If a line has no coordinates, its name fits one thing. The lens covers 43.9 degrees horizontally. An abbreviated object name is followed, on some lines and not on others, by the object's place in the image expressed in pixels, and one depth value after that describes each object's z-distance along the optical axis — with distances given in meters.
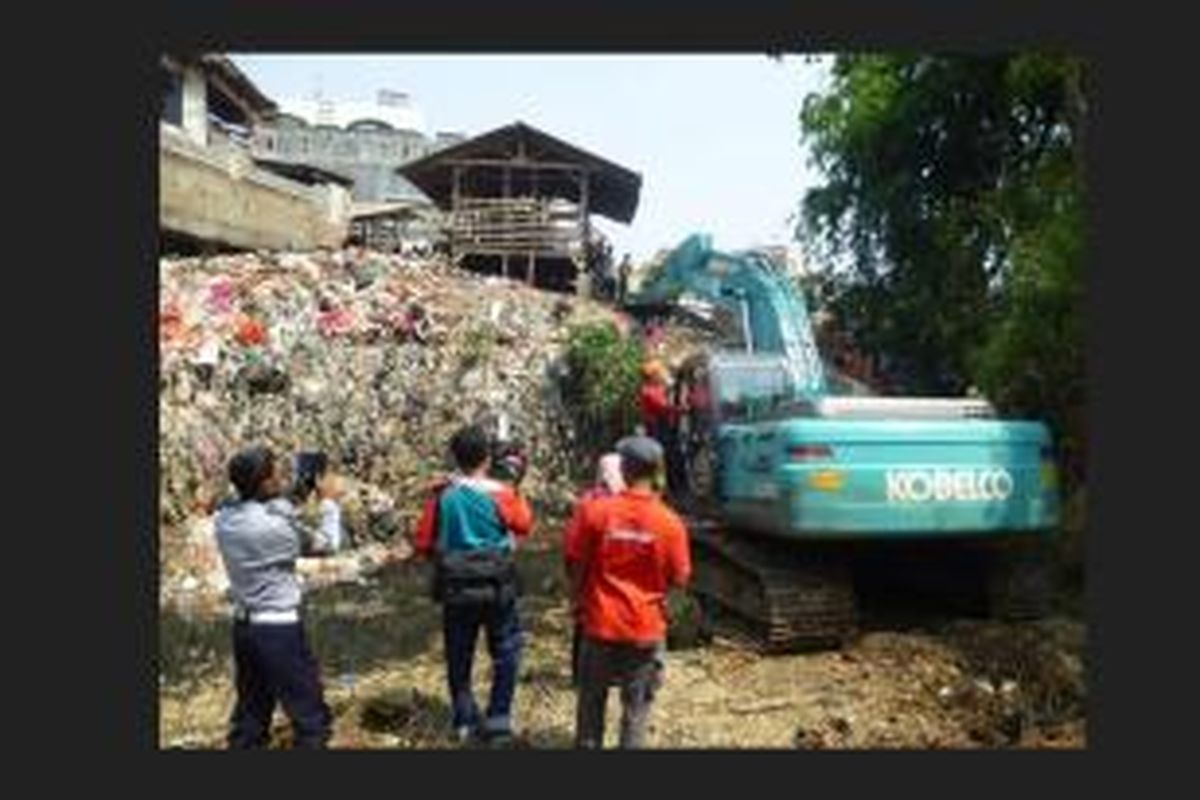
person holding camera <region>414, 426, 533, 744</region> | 7.64
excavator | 9.47
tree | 17.25
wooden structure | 31.89
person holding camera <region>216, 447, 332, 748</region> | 6.89
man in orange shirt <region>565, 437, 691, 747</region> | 6.82
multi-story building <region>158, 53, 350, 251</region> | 26.36
